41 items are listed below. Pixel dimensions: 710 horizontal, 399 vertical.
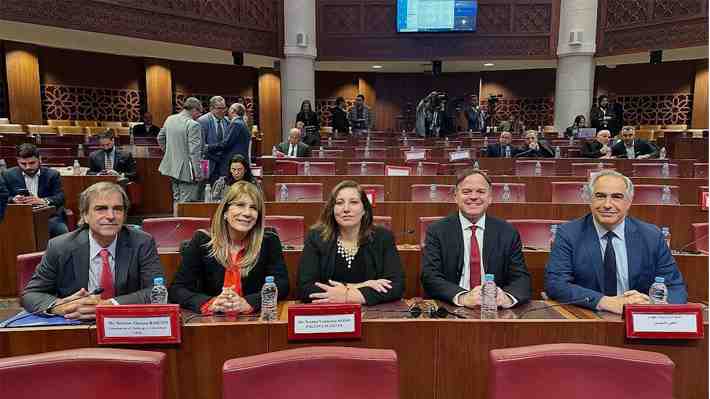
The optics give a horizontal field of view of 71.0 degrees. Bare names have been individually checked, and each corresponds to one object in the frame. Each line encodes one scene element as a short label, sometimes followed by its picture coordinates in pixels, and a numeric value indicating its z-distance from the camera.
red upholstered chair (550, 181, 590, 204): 4.77
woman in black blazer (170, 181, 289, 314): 2.17
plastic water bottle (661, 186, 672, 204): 4.62
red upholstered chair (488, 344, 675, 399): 1.21
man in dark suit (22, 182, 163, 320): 2.10
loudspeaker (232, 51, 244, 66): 11.41
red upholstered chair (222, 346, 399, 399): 1.17
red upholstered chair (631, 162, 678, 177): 6.12
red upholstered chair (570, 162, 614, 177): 6.31
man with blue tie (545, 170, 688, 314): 2.15
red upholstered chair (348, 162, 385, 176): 6.40
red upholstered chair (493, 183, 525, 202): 4.79
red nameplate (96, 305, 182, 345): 1.60
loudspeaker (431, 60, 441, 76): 12.85
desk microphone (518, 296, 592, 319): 1.90
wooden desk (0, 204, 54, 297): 3.98
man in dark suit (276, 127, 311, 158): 7.42
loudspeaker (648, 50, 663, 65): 10.97
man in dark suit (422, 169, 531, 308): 2.40
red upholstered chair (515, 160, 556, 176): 6.47
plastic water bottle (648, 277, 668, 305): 2.00
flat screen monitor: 12.23
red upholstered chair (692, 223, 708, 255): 3.27
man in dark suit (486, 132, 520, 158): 7.27
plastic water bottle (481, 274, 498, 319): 1.84
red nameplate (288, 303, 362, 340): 1.65
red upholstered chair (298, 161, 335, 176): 6.36
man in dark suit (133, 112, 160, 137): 10.60
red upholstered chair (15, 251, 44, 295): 2.34
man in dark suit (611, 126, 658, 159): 7.04
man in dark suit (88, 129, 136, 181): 6.12
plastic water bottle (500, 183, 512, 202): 4.75
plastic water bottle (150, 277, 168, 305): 2.02
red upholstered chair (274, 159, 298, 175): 6.52
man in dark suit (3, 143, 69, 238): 4.28
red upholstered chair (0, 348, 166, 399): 1.18
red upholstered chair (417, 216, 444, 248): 3.25
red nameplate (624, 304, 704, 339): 1.64
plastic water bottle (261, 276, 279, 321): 1.78
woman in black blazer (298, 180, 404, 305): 2.32
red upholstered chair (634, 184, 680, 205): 4.69
